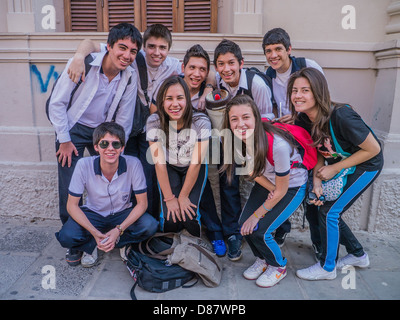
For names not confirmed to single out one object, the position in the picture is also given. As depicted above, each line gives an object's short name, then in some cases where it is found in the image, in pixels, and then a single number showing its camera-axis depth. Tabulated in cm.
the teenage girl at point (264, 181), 267
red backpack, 279
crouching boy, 288
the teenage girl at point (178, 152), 290
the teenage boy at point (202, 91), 304
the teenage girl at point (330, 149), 265
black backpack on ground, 271
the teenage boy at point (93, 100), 292
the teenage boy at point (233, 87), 300
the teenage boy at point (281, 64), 303
